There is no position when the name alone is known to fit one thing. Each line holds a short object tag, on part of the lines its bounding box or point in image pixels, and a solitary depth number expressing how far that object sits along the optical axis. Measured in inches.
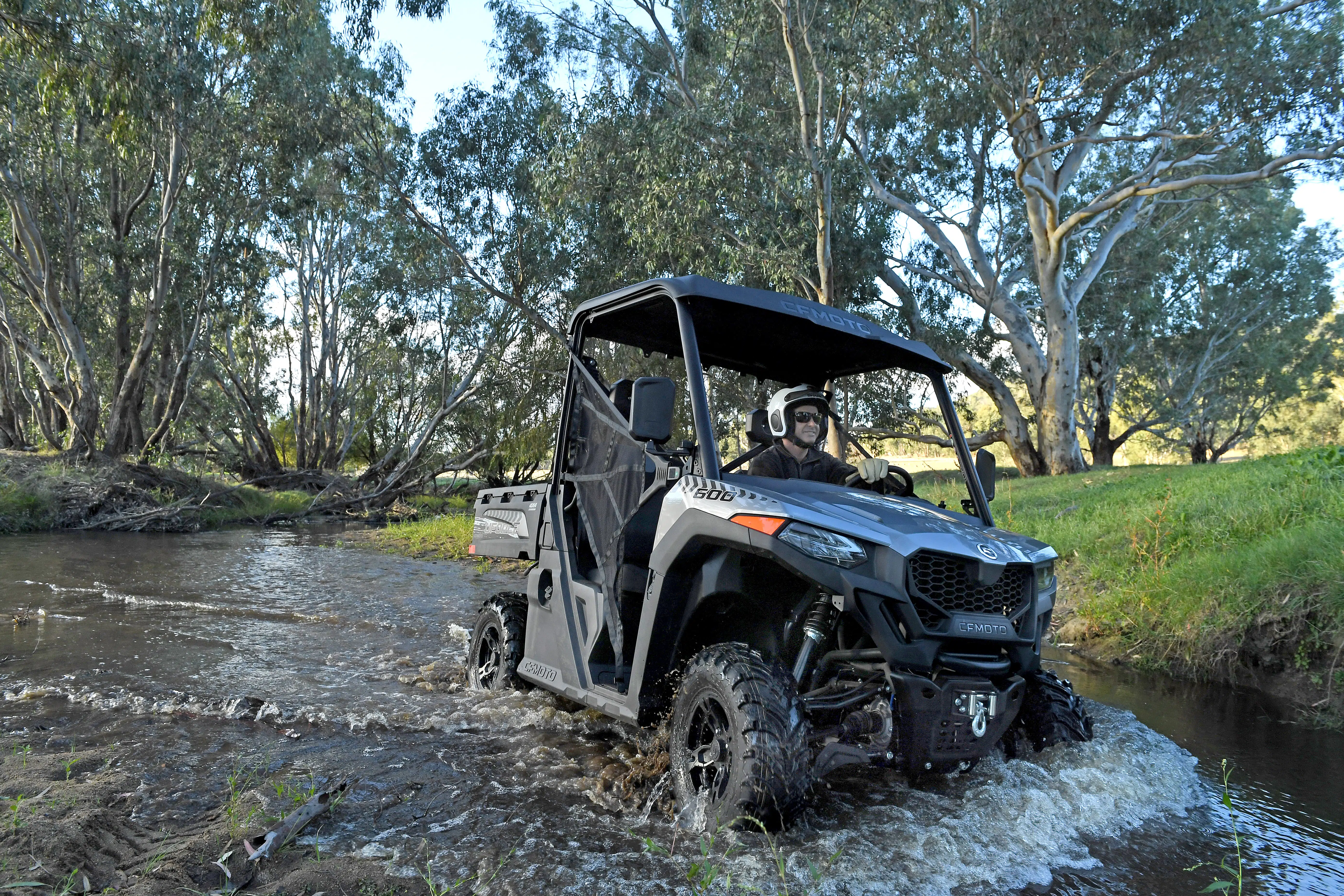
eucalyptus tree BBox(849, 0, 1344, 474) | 632.4
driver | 190.5
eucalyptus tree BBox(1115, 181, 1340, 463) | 1274.6
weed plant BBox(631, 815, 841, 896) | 126.3
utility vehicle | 134.2
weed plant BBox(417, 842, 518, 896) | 125.3
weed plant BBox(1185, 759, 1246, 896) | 128.6
